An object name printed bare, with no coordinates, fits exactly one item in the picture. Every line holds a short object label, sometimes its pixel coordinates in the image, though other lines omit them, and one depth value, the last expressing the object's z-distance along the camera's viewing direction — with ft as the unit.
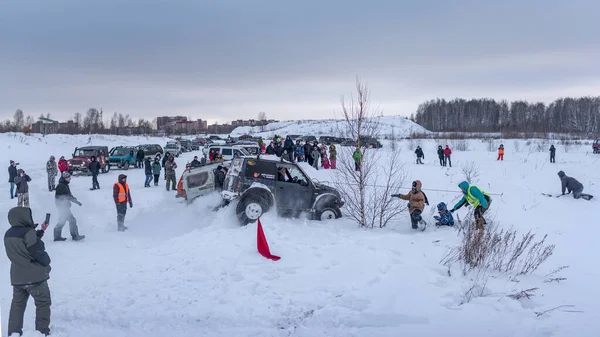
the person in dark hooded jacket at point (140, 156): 86.79
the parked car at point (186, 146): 172.62
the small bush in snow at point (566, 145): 136.61
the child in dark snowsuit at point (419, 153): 100.53
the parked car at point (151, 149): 109.50
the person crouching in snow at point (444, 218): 36.96
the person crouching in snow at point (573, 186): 57.77
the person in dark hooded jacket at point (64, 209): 34.58
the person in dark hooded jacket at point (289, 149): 80.53
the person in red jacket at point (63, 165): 64.25
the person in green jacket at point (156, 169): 65.21
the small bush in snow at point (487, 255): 24.44
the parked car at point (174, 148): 136.67
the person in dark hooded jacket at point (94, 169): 59.57
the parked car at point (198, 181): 47.09
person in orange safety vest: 38.68
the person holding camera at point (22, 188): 45.52
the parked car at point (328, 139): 176.48
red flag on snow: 26.40
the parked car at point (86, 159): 78.23
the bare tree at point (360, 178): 35.81
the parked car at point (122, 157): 90.61
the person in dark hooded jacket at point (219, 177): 45.85
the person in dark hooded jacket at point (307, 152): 82.48
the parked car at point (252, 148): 89.29
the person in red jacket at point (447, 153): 95.02
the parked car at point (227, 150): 84.43
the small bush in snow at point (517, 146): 146.49
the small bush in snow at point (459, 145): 149.33
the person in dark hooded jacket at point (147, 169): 63.62
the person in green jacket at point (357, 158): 37.22
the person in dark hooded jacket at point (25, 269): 17.43
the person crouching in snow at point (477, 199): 33.35
